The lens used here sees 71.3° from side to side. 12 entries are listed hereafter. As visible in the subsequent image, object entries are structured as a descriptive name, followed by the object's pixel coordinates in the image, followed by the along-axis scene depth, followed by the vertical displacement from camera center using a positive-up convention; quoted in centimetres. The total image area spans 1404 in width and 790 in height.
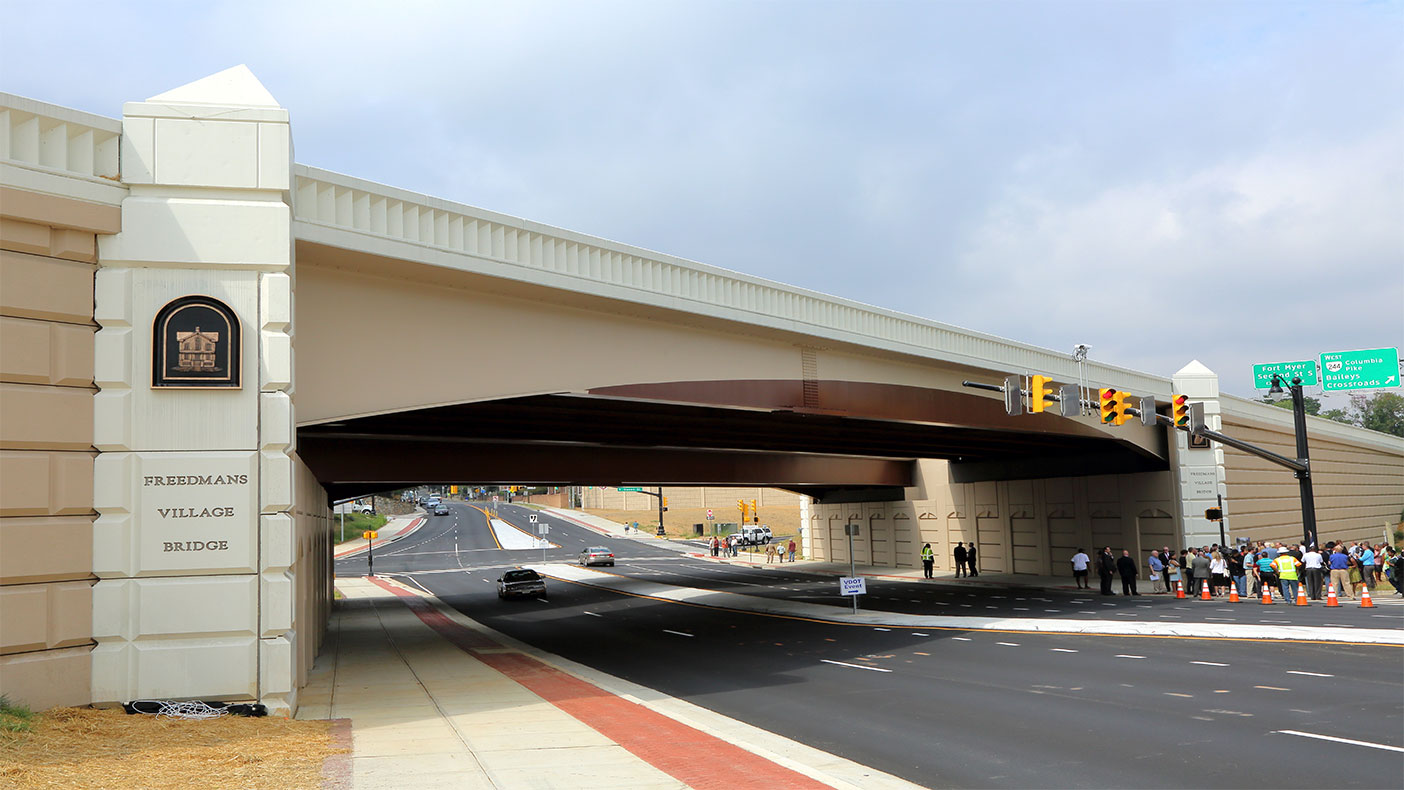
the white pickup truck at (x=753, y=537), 8325 -377
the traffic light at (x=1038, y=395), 2434 +219
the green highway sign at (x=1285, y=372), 3431 +375
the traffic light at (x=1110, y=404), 2477 +192
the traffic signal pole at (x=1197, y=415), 2445 +168
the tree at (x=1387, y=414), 12131 +685
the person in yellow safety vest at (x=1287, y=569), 2681 -261
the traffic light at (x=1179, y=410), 2602 +177
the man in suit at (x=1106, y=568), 3384 -305
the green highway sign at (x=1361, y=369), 3784 +395
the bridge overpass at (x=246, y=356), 1195 +247
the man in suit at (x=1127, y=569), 3328 -306
